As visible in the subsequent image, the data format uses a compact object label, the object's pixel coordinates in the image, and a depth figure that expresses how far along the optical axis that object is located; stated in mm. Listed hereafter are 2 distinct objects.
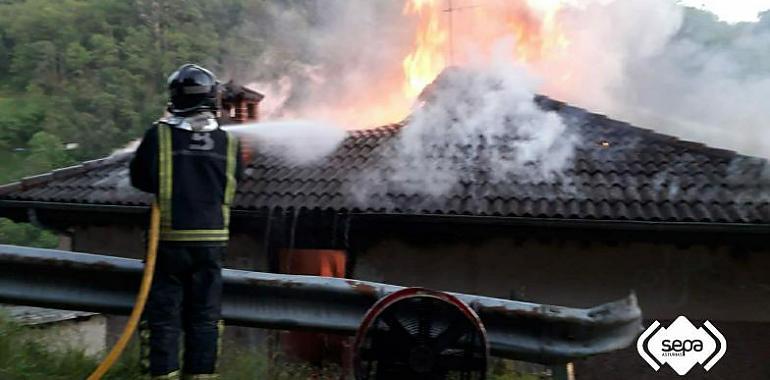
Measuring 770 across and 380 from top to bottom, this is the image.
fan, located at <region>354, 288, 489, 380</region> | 3906
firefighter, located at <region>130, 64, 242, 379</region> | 3744
